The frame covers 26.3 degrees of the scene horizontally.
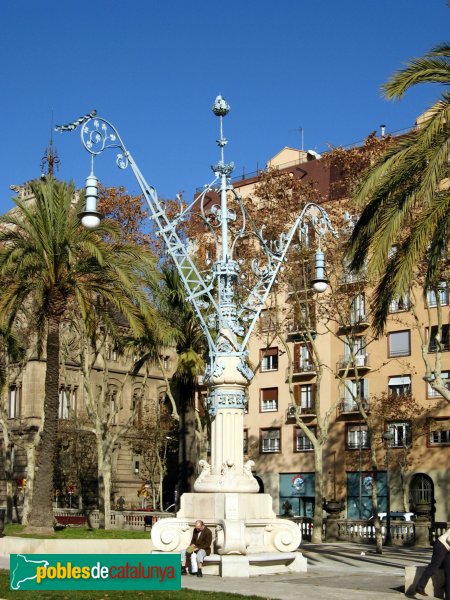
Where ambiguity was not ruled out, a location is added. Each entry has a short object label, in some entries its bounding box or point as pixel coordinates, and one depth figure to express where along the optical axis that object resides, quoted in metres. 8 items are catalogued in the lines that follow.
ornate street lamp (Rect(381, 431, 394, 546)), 34.44
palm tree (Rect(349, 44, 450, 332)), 16.50
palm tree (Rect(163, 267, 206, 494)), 30.70
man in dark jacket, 17.91
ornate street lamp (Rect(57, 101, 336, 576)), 18.67
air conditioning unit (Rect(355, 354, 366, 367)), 54.69
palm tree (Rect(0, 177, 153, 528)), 25.56
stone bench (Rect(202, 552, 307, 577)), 18.11
